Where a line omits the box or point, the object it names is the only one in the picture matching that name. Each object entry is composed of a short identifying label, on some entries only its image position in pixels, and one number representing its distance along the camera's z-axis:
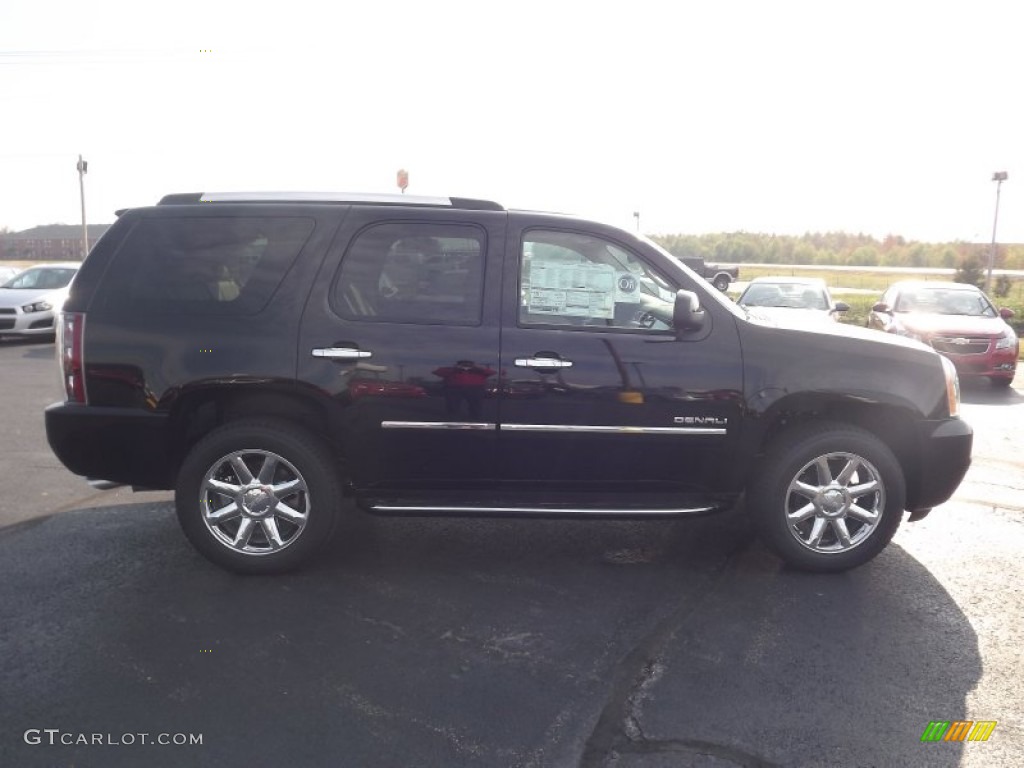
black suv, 4.64
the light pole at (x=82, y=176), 32.36
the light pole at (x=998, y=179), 23.33
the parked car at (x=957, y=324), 12.55
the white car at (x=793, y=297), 14.20
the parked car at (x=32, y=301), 15.91
